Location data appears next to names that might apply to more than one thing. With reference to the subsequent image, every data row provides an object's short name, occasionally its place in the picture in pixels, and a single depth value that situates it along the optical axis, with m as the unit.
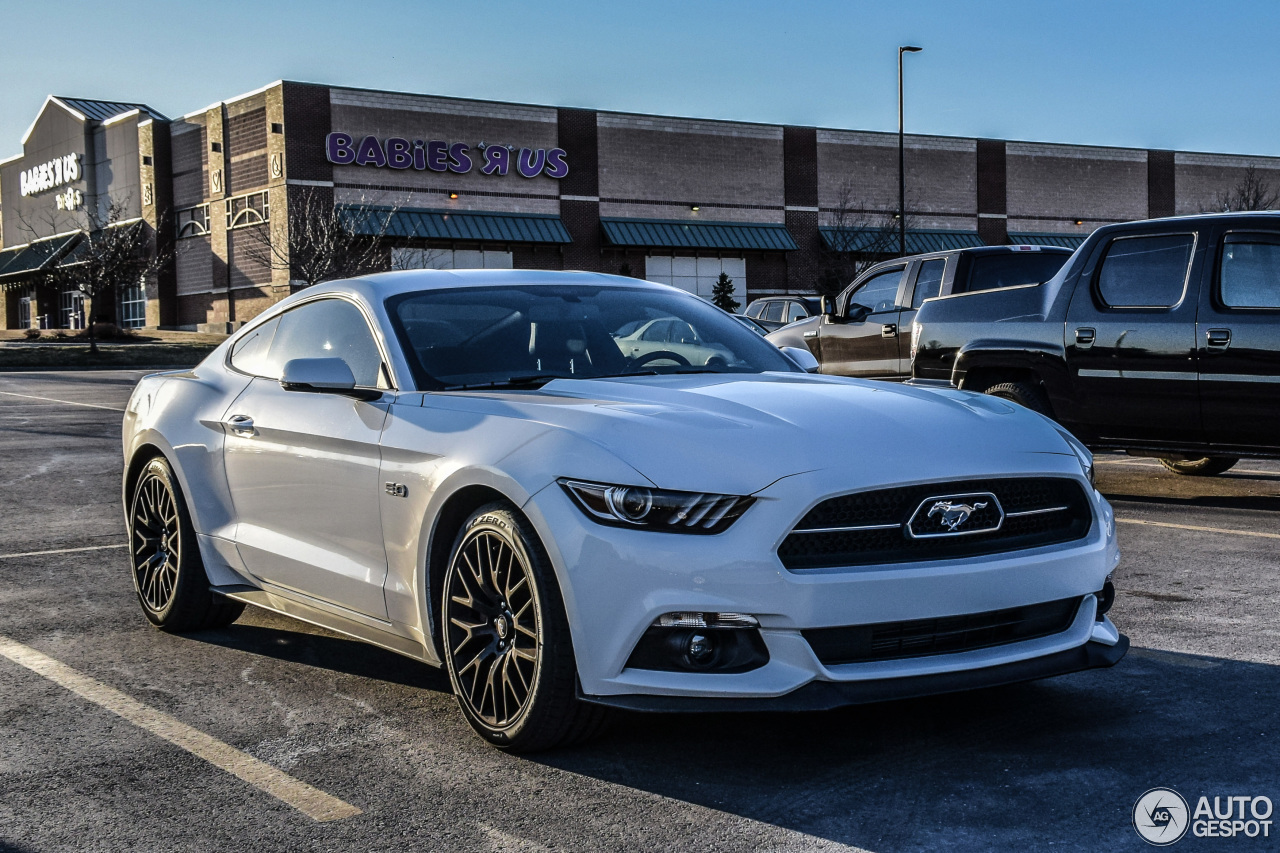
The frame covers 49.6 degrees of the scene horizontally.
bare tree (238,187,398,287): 48.03
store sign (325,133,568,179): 49.69
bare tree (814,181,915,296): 56.88
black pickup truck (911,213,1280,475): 9.16
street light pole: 41.00
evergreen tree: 53.25
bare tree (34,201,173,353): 51.75
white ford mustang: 3.83
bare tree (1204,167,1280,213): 60.09
